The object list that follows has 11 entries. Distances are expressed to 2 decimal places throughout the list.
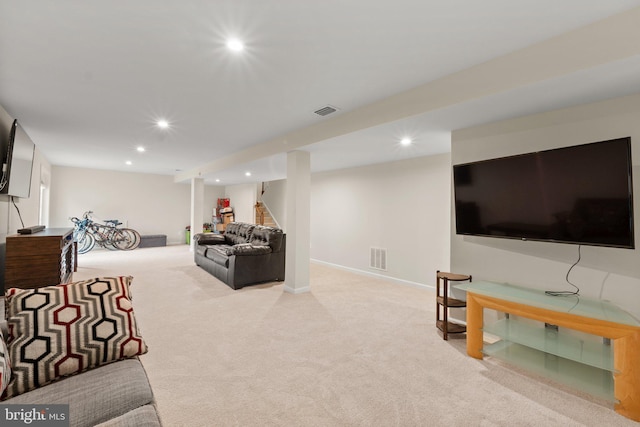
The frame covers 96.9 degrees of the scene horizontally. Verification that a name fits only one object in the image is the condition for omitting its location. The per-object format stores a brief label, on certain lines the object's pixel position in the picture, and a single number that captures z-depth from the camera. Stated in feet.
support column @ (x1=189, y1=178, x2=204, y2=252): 26.73
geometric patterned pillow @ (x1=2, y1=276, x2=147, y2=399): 4.27
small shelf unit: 9.43
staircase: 31.48
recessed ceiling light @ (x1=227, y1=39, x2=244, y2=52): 6.61
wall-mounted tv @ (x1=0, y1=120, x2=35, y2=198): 9.96
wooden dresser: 9.71
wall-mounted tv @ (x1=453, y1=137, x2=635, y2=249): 6.77
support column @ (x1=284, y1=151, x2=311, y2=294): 14.44
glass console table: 6.14
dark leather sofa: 15.05
